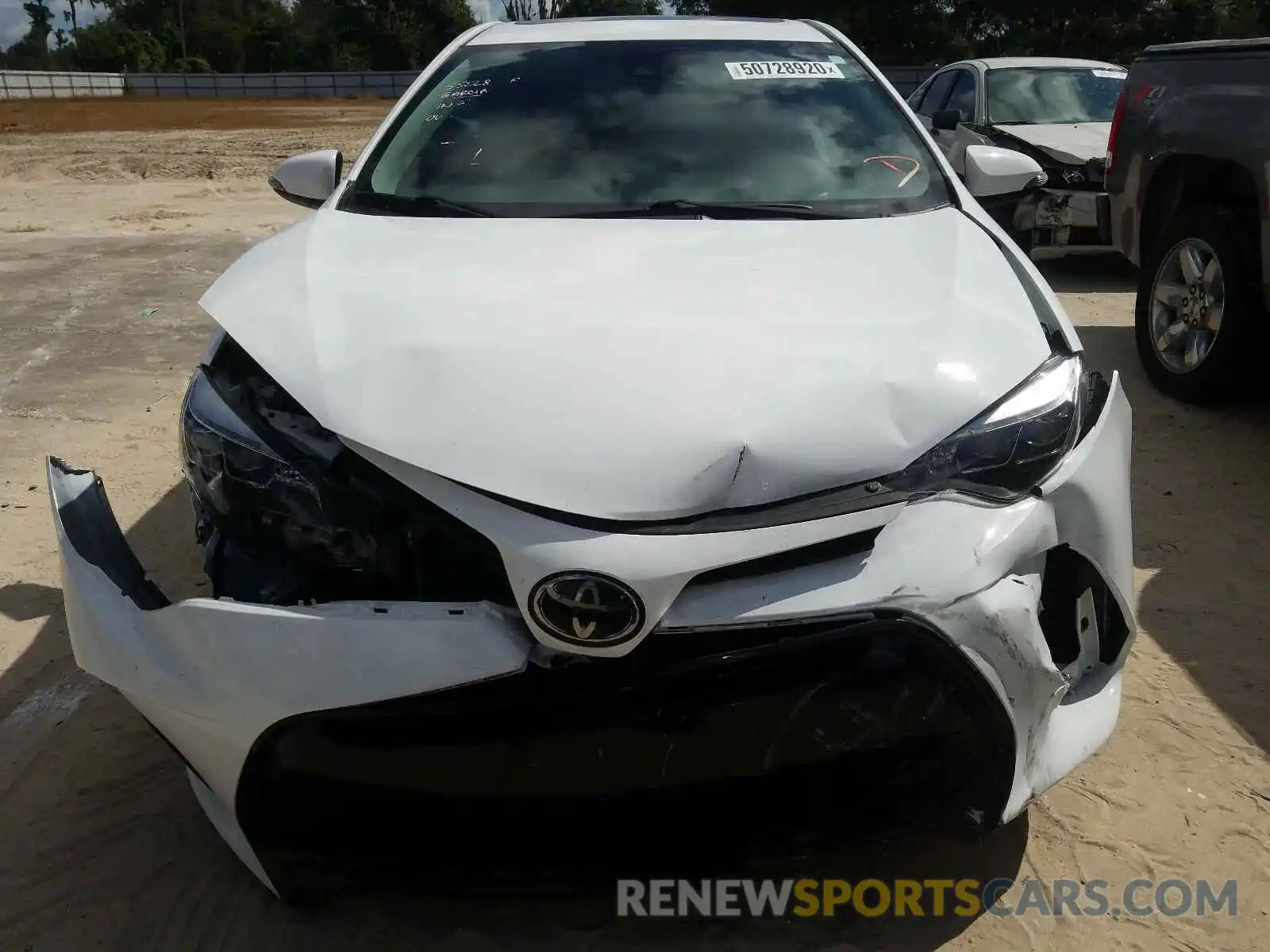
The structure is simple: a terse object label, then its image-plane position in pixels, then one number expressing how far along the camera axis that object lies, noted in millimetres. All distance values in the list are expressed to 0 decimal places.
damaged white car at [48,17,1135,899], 1550
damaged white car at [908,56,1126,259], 6938
